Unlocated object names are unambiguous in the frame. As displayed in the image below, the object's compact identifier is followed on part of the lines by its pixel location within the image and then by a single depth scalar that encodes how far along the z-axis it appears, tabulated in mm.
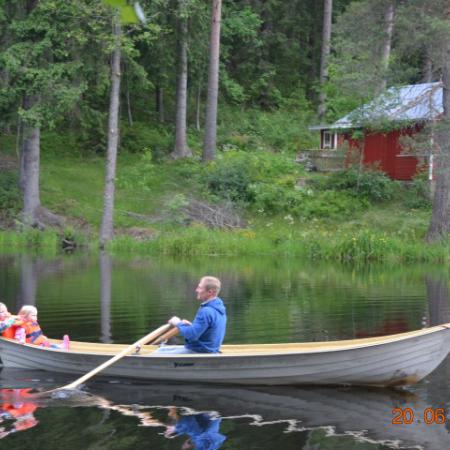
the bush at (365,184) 34938
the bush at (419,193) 34062
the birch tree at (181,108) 38438
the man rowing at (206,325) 10414
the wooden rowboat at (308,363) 10258
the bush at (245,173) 34656
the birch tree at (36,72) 30969
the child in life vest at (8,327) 12359
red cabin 32625
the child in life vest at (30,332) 12188
